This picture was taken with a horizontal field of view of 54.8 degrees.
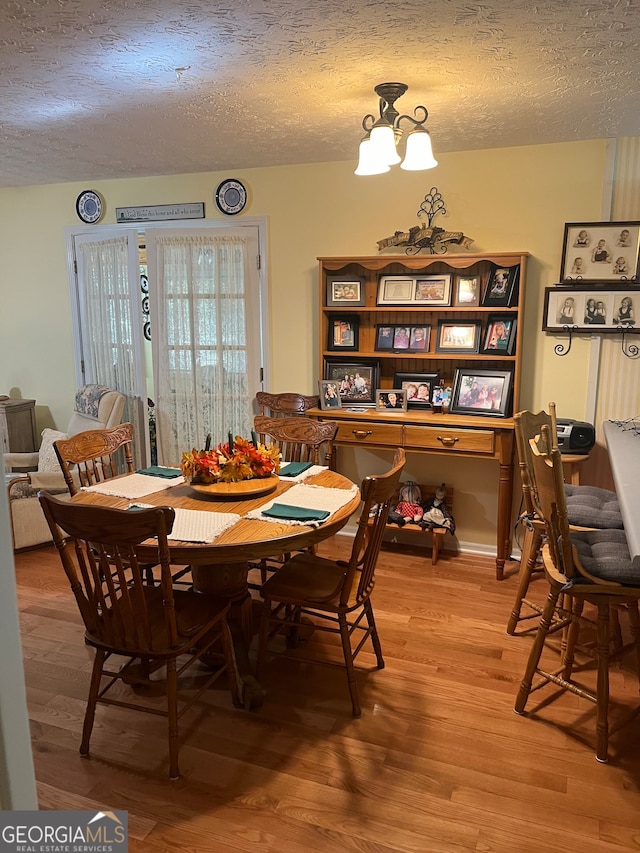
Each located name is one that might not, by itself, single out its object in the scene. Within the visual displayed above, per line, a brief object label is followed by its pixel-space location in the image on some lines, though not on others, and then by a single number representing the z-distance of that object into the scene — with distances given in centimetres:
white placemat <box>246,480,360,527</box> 239
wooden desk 346
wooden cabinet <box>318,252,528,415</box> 358
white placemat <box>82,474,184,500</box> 259
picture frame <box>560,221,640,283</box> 339
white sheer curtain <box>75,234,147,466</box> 468
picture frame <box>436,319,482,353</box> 373
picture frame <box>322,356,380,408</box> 400
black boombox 332
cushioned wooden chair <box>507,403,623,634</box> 262
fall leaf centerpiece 255
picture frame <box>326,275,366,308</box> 396
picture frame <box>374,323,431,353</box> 388
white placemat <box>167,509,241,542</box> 209
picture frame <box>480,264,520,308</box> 356
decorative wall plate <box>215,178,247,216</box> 421
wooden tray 247
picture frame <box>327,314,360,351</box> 402
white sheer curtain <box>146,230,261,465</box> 432
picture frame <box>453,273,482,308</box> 369
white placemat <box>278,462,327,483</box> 282
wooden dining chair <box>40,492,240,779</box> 183
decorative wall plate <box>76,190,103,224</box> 466
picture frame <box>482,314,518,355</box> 361
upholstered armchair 381
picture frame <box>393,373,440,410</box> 388
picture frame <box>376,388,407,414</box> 388
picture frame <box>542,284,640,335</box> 343
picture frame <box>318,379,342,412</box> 394
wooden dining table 202
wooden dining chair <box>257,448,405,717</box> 221
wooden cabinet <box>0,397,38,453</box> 483
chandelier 255
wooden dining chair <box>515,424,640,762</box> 207
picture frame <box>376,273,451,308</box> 375
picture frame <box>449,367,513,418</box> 362
